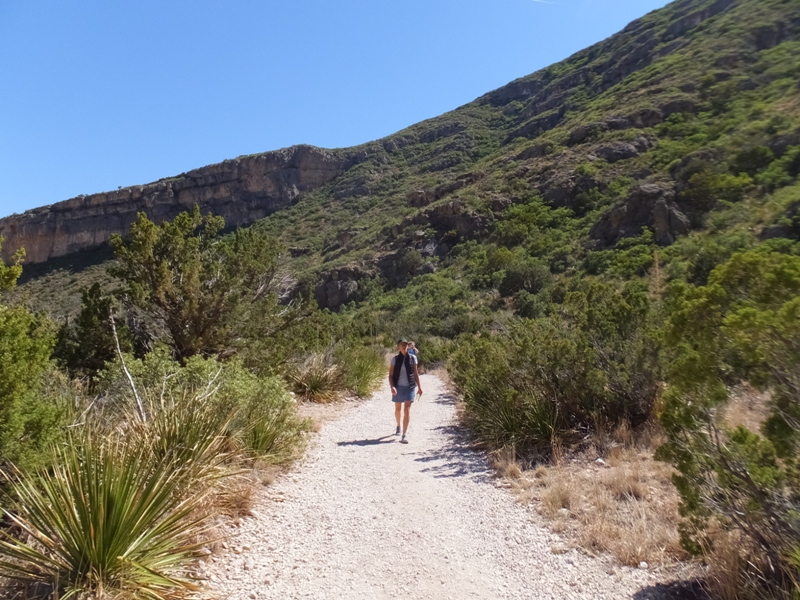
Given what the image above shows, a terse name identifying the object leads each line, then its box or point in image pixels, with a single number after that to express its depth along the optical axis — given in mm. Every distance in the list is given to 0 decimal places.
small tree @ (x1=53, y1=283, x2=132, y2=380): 7312
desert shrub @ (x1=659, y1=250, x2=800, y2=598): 2590
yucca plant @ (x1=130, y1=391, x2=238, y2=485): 4039
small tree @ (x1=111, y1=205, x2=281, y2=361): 8070
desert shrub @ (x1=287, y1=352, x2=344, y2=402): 10172
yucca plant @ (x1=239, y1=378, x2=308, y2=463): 5520
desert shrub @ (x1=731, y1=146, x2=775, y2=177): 27375
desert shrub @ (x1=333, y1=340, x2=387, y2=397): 11570
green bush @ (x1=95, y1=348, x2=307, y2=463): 4410
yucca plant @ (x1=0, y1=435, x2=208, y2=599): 2688
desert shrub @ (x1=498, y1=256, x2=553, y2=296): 29119
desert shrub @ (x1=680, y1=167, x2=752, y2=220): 26938
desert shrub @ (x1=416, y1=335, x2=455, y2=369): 19672
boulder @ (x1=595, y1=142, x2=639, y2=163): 37844
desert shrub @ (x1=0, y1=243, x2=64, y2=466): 3229
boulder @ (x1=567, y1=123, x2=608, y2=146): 42188
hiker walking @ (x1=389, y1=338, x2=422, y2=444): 7766
